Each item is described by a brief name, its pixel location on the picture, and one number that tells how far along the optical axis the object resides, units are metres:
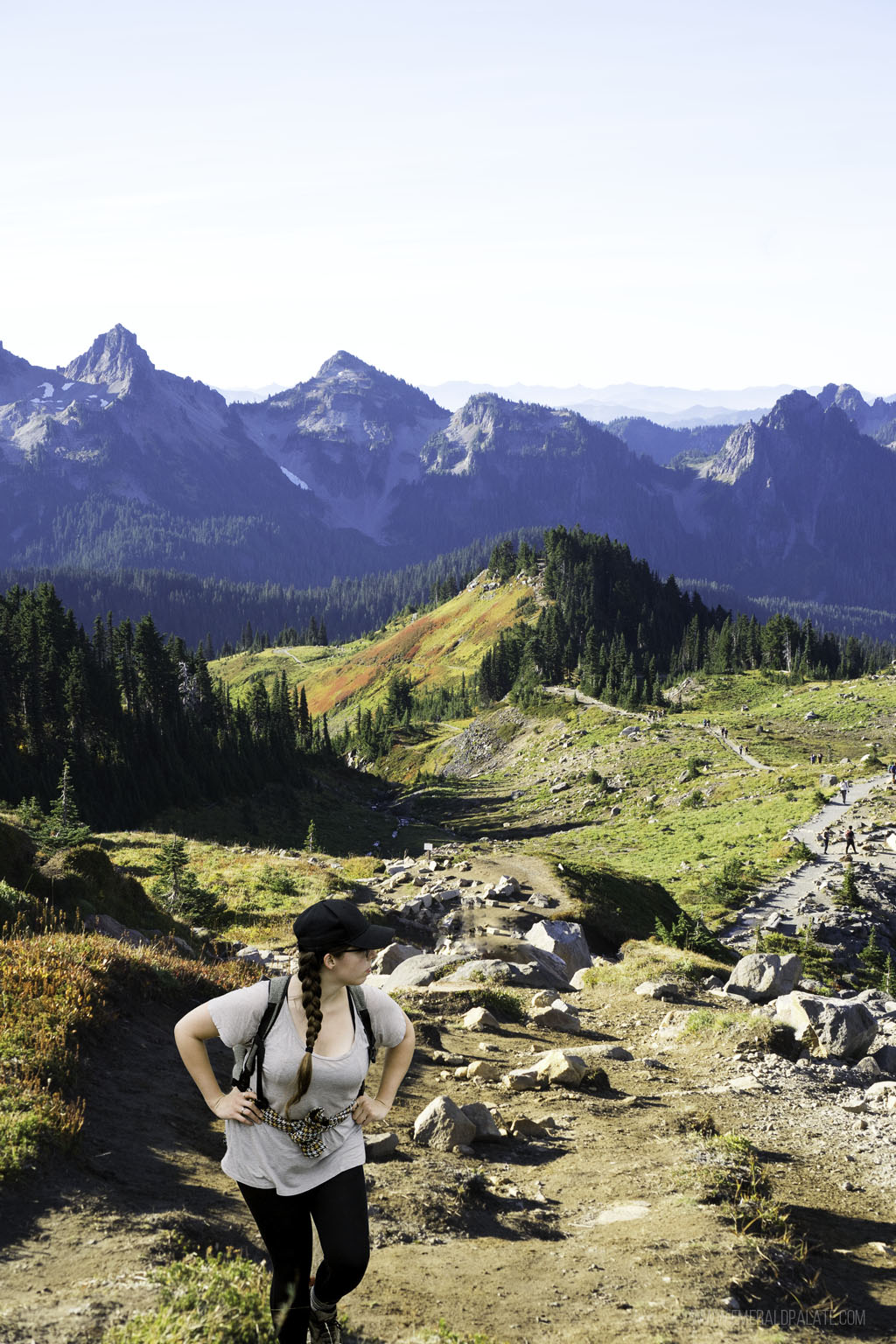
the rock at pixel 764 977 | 22.95
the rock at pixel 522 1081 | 15.04
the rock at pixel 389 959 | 25.44
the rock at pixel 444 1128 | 11.98
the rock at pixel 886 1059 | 17.00
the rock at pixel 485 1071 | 15.44
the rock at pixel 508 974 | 23.20
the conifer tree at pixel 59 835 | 31.09
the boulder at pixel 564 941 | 28.23
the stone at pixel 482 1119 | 12.41
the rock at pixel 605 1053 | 17.34
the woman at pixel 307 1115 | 6.12
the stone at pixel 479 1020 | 18.88
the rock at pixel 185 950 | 22.42
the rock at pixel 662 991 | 22.39
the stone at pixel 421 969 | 23.41
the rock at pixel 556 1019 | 19.77
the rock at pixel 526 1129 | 12.73
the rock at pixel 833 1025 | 17.27
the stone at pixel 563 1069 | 14.97
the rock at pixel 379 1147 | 11.28
